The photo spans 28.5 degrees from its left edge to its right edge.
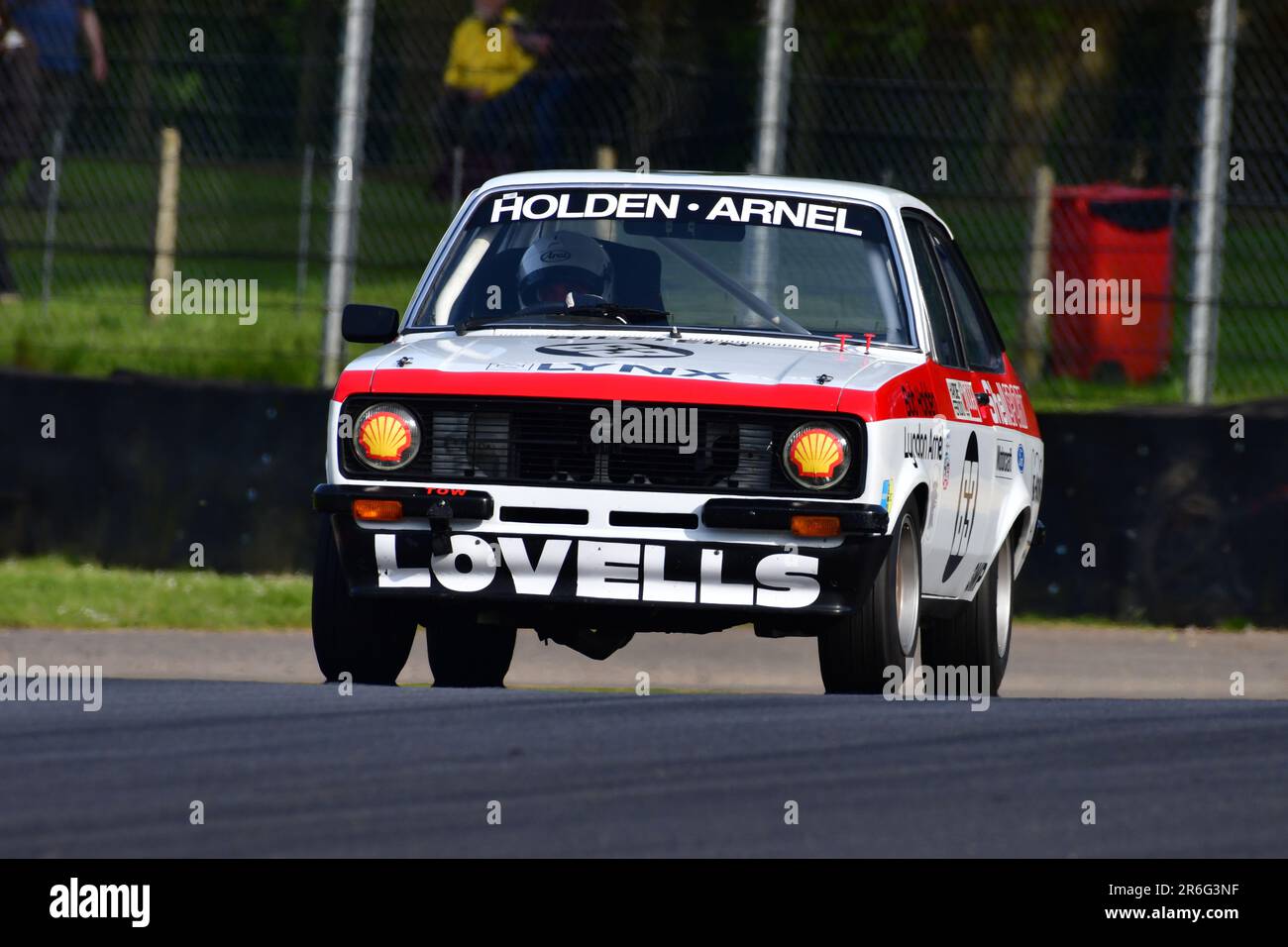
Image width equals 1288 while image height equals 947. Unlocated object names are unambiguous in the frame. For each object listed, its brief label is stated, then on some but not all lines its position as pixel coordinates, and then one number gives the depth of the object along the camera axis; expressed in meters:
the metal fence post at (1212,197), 12.54
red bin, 12.77
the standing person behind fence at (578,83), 13.34
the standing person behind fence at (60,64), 13.98
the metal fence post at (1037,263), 13.18
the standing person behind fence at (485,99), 13.57
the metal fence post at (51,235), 14.00
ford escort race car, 6.91
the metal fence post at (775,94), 12.74
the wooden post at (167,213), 14.03
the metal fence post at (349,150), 12.98
